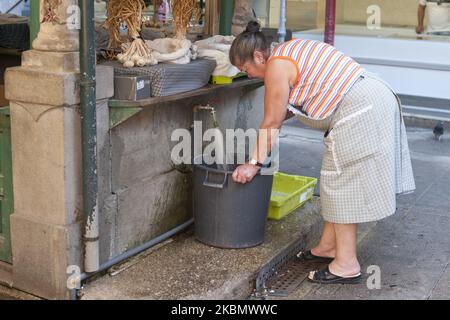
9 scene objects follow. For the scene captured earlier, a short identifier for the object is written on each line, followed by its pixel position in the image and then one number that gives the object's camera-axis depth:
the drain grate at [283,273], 4.01
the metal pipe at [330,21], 8.68
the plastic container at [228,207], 4.05
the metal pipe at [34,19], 3.53
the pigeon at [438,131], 8.07
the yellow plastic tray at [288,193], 4.79
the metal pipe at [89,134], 3.41
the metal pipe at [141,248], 3.81
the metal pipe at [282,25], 6.44
